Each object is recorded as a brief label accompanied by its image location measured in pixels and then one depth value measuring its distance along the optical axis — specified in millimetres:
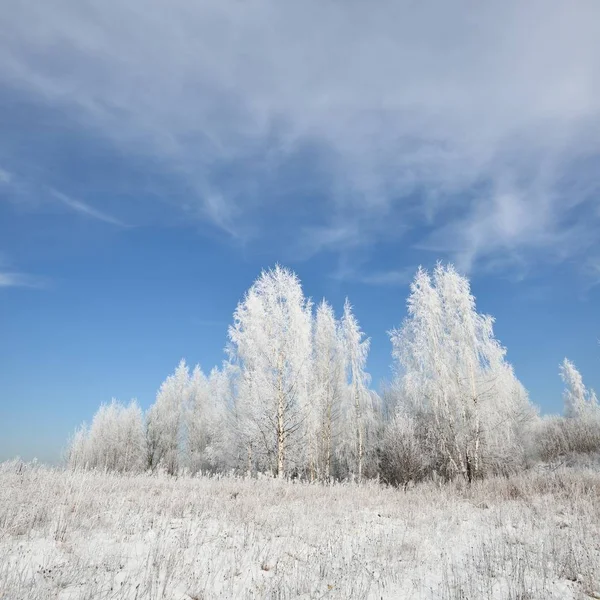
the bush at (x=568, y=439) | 25844
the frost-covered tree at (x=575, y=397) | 39656
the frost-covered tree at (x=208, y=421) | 28000
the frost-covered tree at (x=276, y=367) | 18641
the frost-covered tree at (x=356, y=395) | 26844
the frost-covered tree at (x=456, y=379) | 19125
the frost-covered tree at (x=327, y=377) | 26453
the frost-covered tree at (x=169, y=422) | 37812
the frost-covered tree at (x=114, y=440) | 40594
